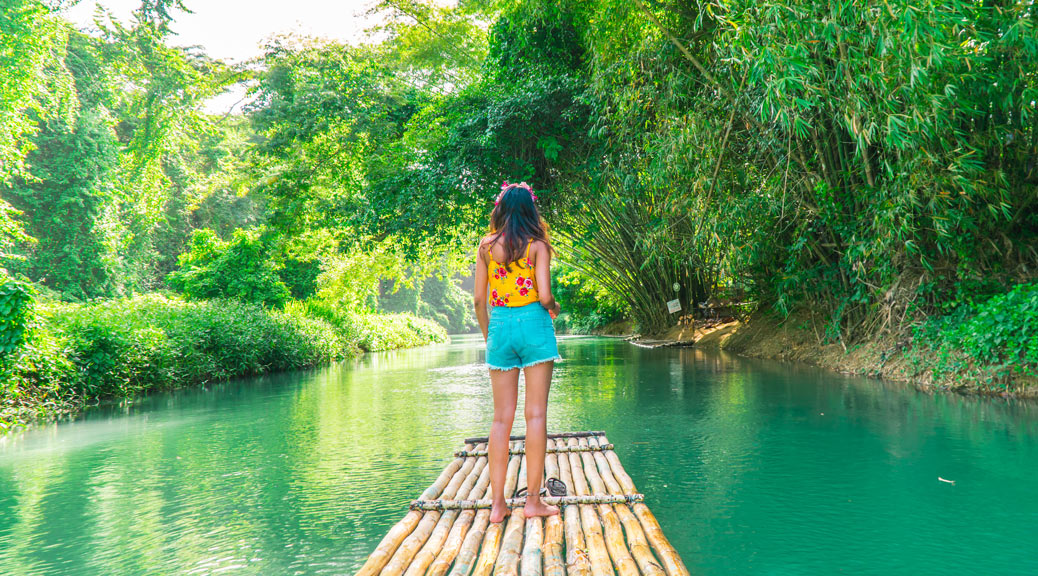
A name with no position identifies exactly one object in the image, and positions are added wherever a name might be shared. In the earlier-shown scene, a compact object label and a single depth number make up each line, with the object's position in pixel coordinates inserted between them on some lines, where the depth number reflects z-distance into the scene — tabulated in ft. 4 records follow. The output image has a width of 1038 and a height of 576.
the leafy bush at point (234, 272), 55.77
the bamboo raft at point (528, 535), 7.22
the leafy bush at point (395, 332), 72.15
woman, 9.20
